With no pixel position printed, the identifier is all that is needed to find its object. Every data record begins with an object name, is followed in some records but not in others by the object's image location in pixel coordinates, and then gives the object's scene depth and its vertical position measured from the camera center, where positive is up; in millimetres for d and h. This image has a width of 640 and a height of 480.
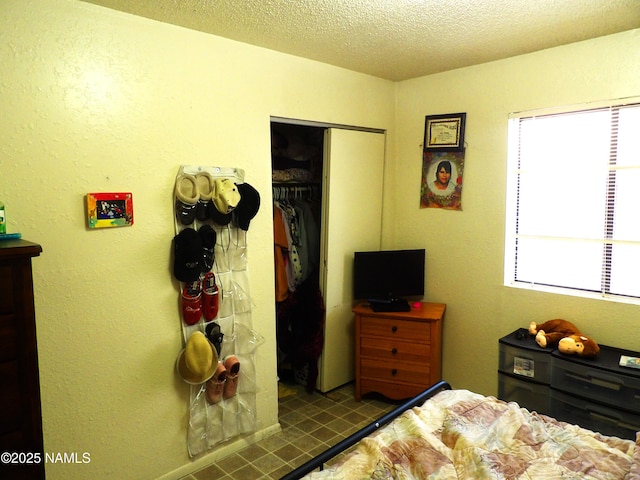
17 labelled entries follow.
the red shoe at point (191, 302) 2430 -528
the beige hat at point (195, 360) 2391 -840
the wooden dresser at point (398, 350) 3160 -1053
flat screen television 3377 -533
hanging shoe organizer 2395 -554
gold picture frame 3244 +565
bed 1498 -895
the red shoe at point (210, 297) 2508 -515
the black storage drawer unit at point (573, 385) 2301 -1006
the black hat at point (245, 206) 2607 +2
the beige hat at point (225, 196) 2459 +58
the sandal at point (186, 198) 2359 +45
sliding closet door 3361 -140
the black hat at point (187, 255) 2324 -256
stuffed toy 2461 -769
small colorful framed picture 2094 -18
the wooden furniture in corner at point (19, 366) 1391 -515
